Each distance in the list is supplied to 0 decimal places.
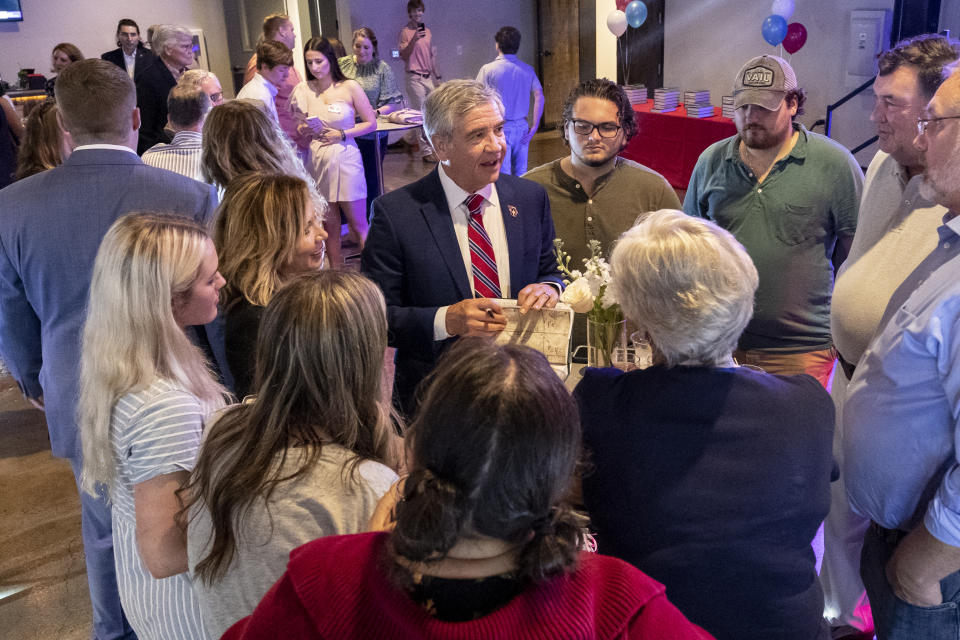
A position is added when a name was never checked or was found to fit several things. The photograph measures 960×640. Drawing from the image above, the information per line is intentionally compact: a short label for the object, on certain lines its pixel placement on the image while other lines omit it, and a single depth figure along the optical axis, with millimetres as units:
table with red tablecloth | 7059
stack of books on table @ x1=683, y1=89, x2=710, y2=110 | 7262
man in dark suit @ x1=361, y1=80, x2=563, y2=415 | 2270
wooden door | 12898
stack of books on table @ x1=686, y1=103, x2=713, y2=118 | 7234
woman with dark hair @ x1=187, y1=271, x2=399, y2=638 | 1218
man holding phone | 10383
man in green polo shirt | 2787
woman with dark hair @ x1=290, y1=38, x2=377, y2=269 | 5621
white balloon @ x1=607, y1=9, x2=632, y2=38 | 7797
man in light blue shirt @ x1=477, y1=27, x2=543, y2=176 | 6883
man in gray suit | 2371
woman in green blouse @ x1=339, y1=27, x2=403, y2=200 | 7520
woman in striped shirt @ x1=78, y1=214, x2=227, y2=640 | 1536
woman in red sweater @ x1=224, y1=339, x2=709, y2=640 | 906
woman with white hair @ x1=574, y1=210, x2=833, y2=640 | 1318
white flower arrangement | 2010
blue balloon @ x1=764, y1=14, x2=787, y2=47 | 6961
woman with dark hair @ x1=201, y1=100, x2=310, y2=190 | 3160
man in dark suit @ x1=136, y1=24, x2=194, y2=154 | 5441
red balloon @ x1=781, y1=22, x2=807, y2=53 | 7320
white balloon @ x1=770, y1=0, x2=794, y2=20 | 7312
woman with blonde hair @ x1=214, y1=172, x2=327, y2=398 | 2123
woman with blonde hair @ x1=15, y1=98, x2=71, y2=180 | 3725
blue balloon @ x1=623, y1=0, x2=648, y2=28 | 7887
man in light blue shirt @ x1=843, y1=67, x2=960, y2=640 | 1467
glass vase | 2092
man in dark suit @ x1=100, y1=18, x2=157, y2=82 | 7781
